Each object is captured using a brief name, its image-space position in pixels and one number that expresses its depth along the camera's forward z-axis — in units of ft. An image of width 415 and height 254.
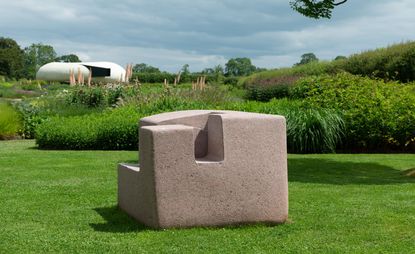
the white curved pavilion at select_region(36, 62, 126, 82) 226.17
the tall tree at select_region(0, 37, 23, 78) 252.62
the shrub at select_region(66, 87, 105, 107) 59.47
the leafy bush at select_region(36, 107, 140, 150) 42.70
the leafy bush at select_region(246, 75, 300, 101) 77.25
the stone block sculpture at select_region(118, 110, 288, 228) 16.52
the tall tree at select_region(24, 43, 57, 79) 327.28
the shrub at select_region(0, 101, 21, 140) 50.29
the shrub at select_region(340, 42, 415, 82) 65.21
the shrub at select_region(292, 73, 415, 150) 44.98
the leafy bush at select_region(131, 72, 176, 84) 181.68
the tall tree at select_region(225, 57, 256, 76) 232.98
